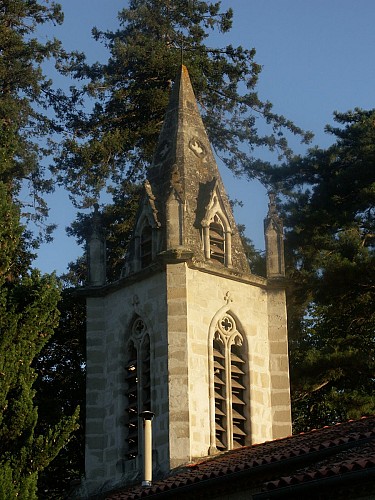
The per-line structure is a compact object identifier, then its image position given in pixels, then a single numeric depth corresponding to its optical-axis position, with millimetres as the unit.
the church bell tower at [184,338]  22984
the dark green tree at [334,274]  27812
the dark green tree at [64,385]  29609
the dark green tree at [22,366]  19469
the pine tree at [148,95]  34156
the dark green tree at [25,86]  33719
